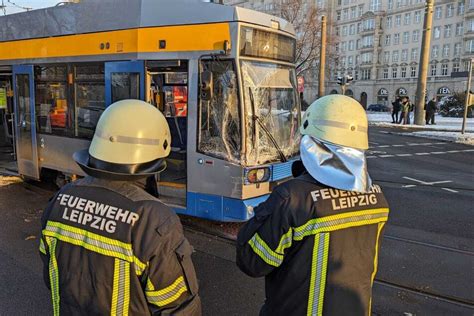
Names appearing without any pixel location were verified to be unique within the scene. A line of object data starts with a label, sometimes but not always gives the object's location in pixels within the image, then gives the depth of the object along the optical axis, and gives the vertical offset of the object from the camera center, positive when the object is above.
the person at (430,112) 28.49 -0.66
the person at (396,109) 30.38 -0.55
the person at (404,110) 28.05 -0.55
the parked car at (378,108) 62.16 -1.06
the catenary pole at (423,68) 24.09 +2.02
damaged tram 5.39 +0.15
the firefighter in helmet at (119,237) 1.66 -0.58
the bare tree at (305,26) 34.28 +6.18
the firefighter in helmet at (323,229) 1.83 -0.57
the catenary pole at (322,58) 24.60 +2.47
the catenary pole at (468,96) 18.64 +0.34
